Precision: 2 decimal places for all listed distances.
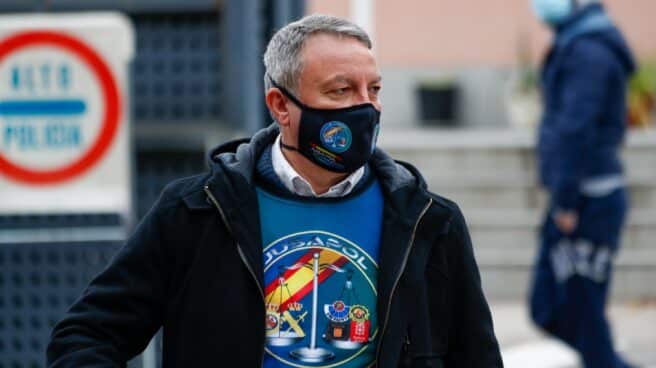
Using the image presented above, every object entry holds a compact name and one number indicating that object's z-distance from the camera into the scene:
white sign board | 9.44
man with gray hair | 5.55
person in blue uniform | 13.22
